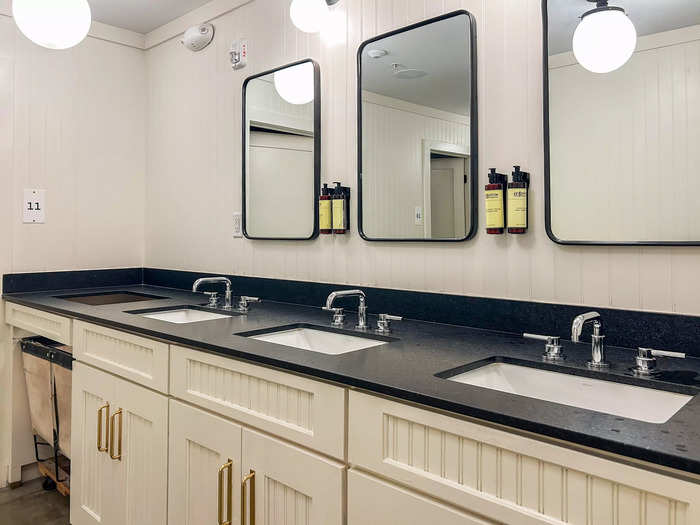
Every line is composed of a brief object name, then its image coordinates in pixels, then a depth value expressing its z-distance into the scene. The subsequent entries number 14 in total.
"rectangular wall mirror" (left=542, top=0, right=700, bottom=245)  1.32
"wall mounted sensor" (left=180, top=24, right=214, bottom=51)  2.71
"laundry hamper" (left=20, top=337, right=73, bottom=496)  2.28
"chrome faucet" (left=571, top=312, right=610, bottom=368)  1.25
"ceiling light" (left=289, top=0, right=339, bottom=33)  2.04
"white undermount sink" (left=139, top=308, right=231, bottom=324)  2.27
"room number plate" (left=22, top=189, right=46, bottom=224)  2.71
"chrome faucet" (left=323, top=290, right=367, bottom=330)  1.73
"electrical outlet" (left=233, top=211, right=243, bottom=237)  2.58
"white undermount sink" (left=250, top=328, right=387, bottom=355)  1.74
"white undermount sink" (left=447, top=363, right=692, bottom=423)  1.12
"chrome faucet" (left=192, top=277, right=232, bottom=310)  2.20
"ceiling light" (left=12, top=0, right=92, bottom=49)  1.87
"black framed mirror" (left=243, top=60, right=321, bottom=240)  2.24
